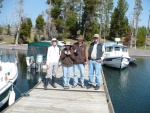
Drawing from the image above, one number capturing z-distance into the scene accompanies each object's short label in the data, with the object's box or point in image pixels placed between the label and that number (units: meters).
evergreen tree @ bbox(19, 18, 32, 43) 48.06
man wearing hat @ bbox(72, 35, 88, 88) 9.41
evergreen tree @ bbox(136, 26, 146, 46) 54.48
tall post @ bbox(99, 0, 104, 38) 55.83
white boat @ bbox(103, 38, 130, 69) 24.35
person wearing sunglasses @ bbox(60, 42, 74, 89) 9.45
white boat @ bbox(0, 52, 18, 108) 9.70
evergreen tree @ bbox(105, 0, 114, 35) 64.22
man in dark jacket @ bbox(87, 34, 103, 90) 9.33
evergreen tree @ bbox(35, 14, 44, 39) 51.09
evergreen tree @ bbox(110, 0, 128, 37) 56.34
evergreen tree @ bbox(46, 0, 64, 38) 50.16
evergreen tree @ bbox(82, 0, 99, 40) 52.28
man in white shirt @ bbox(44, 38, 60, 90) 9.51
